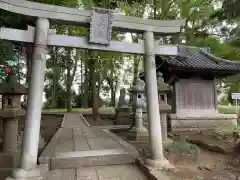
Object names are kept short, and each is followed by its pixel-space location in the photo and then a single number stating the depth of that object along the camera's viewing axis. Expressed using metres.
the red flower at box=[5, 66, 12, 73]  5.84
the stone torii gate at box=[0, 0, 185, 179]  4.14
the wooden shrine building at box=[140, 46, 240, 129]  11.03
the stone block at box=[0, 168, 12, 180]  5.05
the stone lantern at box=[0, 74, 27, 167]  5.20
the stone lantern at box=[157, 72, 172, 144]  6.49
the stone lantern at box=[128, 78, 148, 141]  7.09
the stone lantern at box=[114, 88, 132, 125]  13.37
